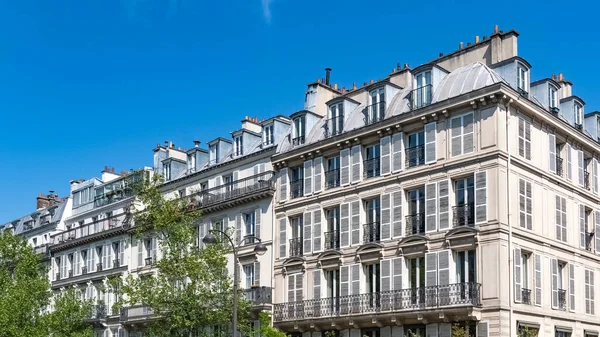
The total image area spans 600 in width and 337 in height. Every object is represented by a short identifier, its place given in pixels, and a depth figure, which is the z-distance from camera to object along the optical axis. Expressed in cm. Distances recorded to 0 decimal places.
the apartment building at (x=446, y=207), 3064
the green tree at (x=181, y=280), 3578
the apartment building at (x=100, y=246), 4856
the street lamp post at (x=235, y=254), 2748
